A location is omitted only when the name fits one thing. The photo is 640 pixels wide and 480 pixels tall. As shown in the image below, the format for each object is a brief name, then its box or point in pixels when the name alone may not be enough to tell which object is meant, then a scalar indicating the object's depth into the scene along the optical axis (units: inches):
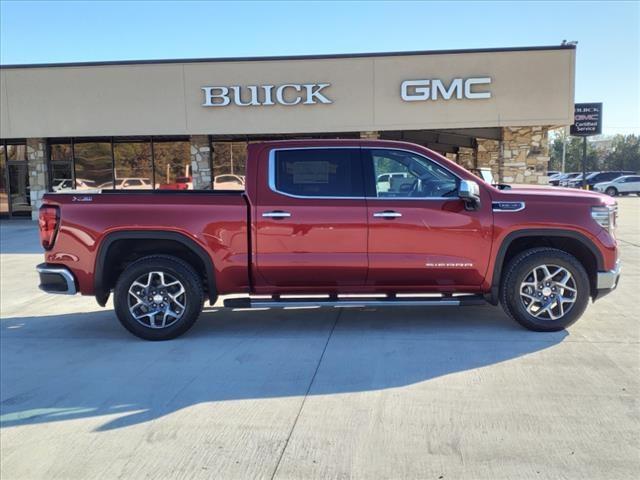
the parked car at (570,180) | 1686.0
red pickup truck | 217.5
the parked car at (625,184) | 1502.2
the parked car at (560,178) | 1824.6
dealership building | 679.7
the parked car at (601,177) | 1593.0
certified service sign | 725.9
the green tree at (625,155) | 2422.5
